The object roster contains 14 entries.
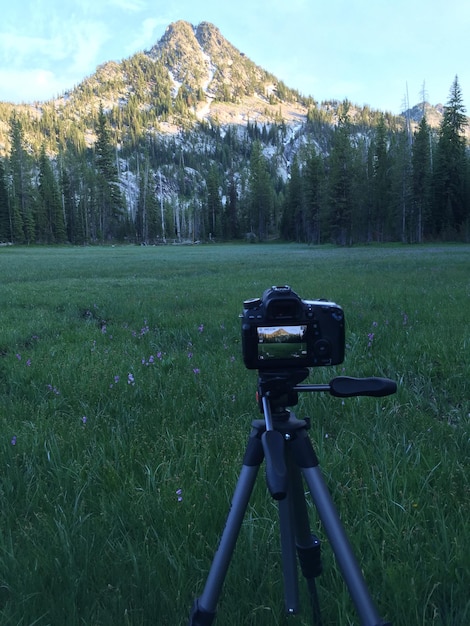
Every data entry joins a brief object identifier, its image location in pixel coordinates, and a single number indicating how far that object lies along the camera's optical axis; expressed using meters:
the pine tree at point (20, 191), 77.25
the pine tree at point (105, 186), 85.82
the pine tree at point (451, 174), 58.91
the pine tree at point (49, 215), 82.94
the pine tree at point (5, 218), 75.75
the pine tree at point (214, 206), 116.38
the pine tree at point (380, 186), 68.25
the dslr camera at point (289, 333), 1.21
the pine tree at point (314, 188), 74.62
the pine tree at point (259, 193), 98.94
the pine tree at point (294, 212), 87.54
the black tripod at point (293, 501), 1.01
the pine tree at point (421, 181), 58.03
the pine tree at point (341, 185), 63.25
